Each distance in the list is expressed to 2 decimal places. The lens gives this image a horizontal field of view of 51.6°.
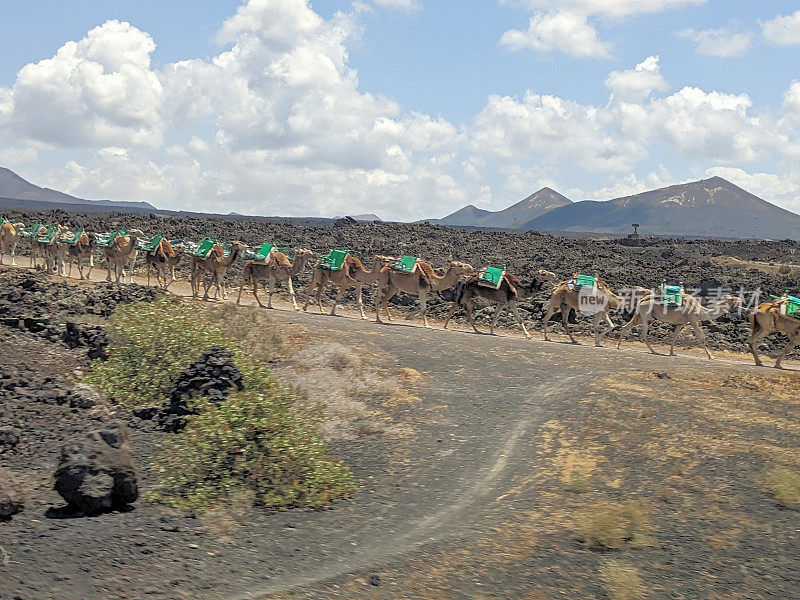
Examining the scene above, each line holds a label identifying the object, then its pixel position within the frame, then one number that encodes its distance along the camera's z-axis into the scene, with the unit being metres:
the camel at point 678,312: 22.88
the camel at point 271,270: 26.28
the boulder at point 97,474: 8.73
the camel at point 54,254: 33.12
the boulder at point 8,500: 8.37
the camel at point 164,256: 29.39
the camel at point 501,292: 24.75
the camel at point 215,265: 27.02
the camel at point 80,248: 32.75
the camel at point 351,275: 26.31
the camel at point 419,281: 25.23
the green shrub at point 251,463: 9.38
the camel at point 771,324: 21.80
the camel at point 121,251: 29.91
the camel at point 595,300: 23.84
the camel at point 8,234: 37.50
